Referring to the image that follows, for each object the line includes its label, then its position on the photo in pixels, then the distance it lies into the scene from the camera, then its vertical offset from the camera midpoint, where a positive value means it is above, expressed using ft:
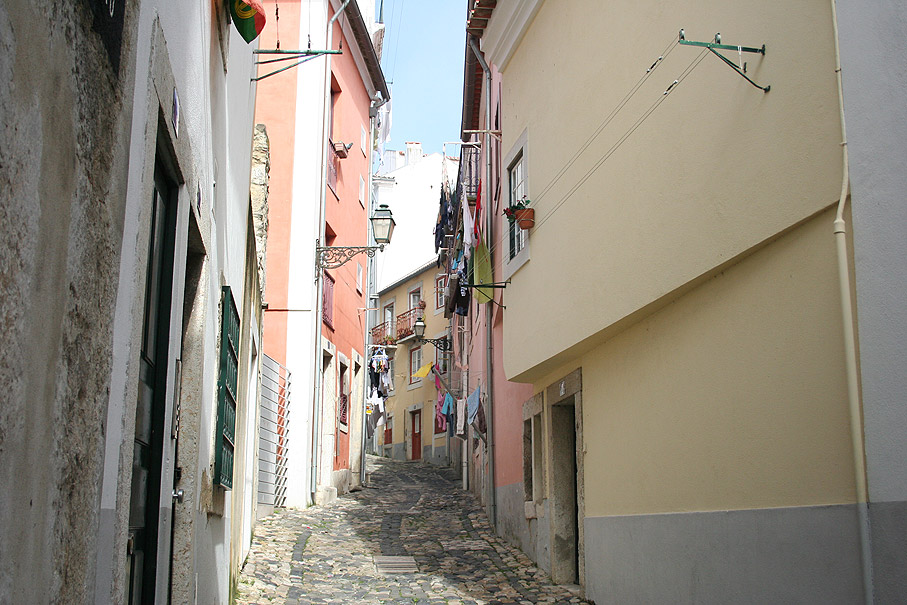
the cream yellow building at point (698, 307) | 15.40 +4.10
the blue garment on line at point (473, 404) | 52.95 +4.44
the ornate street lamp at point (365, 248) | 49.70 +13.45
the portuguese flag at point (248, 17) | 18.48 +9.58
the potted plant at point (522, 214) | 33.32 +9.78
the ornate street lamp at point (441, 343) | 102.61 +15.53
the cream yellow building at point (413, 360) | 111.65 +15.36
